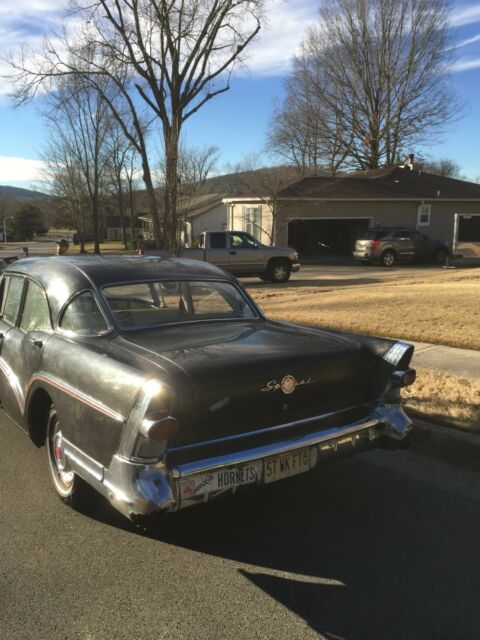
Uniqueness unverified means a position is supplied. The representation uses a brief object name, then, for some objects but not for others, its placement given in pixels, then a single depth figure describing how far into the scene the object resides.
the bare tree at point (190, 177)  27.44
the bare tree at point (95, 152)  44.81
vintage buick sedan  2.85
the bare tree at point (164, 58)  20.98
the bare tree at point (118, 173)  49.91
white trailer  25.14
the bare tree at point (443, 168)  70.25
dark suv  24.91
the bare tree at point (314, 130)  41.53
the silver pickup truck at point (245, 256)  18.64
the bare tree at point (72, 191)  51.56
